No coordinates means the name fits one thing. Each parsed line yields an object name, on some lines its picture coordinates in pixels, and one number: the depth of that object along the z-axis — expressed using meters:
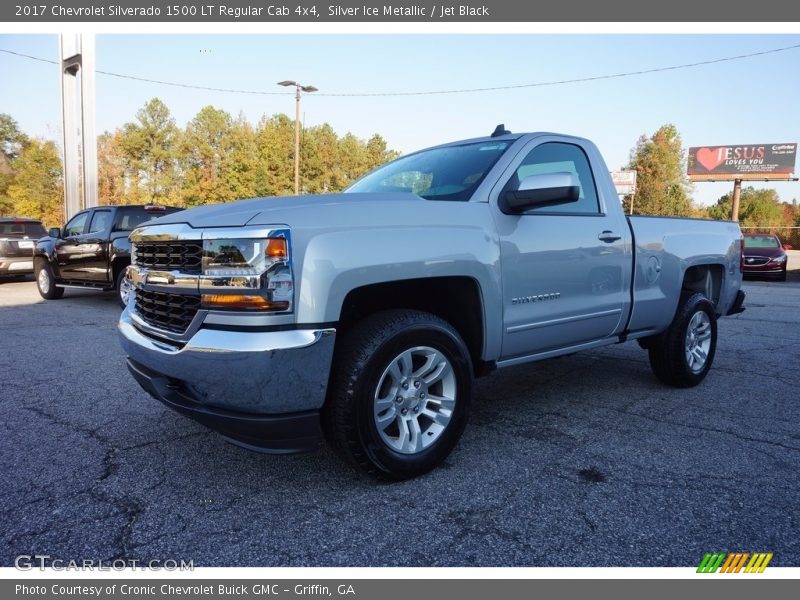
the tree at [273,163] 43.53
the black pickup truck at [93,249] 9.28
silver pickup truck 2.37
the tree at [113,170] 45.94
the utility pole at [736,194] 51.91
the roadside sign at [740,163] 55.25
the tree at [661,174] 56.28
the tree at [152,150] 45.94
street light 25.36
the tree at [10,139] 51.39
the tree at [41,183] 42.44
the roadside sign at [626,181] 50.58
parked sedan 18.05
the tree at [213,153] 43.25
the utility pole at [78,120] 16.72
